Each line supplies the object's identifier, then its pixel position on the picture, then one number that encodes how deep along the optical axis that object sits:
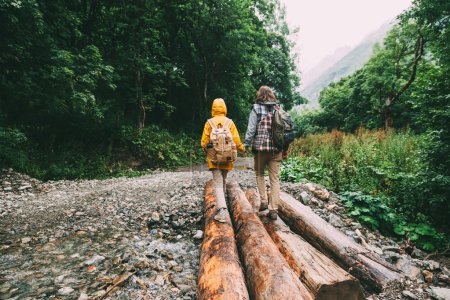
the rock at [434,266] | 3.40
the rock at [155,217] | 4.79
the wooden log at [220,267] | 2.19
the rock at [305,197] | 5.63
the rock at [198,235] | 4.20
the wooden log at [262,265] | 2.16
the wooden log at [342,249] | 2.77
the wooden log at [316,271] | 2.34
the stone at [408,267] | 3.24
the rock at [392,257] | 3.61
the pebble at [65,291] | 2.66
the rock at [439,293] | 2.68
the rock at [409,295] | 2.59
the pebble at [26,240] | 3.81
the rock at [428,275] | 3.19
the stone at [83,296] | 2.58
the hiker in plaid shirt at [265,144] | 4.16
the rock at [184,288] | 2.87
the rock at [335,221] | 4.80
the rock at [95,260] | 3.30
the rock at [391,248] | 4.12
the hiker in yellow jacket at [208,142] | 4.26
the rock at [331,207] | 5.44
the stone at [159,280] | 2.97
